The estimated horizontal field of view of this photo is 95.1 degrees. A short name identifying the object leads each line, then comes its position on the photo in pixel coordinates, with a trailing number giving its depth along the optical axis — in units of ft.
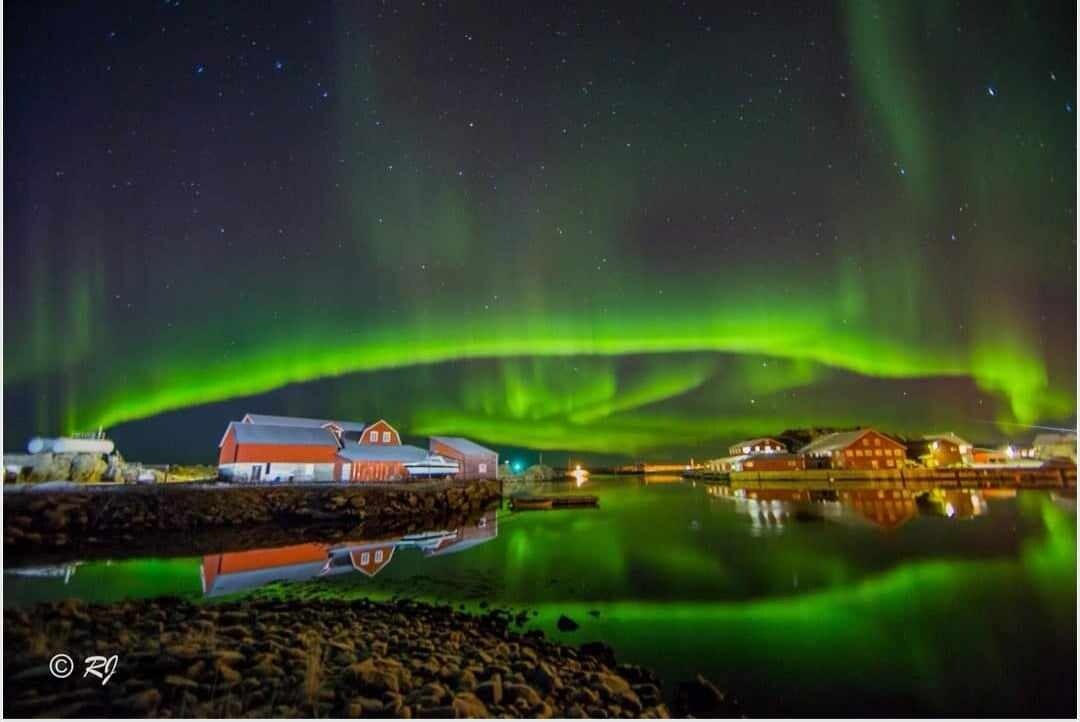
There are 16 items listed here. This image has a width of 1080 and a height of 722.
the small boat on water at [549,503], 125.39
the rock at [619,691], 22.59
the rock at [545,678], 22.72
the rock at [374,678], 21.03
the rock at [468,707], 19.36
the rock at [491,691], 20.85
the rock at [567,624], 35.32
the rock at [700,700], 24.95
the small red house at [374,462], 106.52
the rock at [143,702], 18.49
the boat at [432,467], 125.08
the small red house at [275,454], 90.63
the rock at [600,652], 29.66
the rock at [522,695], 20.84
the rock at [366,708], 19.04
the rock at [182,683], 20.12
